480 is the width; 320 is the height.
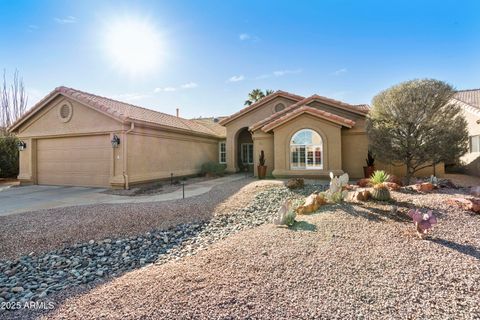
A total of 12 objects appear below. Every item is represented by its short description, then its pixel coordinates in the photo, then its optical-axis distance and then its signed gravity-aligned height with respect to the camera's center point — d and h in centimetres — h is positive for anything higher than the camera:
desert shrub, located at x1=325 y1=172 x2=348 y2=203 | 744 -101
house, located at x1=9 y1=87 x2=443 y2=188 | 1395 +121
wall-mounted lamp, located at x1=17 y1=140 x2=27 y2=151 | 1680 +133
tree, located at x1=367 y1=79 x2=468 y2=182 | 985 +137
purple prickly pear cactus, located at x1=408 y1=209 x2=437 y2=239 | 473 -125
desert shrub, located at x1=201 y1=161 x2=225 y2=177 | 1978 -65
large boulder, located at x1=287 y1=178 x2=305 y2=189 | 1099 -109
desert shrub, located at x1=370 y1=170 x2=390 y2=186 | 909 -74
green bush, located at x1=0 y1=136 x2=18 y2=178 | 1977 +63
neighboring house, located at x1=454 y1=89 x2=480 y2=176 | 1538 +110
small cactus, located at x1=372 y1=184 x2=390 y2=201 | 727 -105
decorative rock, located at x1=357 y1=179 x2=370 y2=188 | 1026 -104
